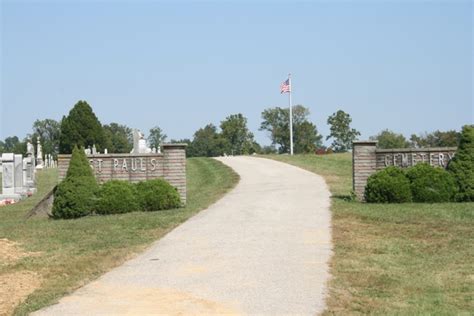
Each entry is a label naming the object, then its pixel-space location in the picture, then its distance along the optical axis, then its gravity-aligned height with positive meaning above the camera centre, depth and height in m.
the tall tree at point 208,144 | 111.50 +2.27
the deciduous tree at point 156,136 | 125.50 +4.09
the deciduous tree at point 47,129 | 127.94 +5.76
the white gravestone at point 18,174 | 27.58 -0.62
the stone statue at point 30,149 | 46.25 +0.73
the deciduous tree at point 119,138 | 107.04 +3.44
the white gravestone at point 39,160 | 55.69 -0.06
